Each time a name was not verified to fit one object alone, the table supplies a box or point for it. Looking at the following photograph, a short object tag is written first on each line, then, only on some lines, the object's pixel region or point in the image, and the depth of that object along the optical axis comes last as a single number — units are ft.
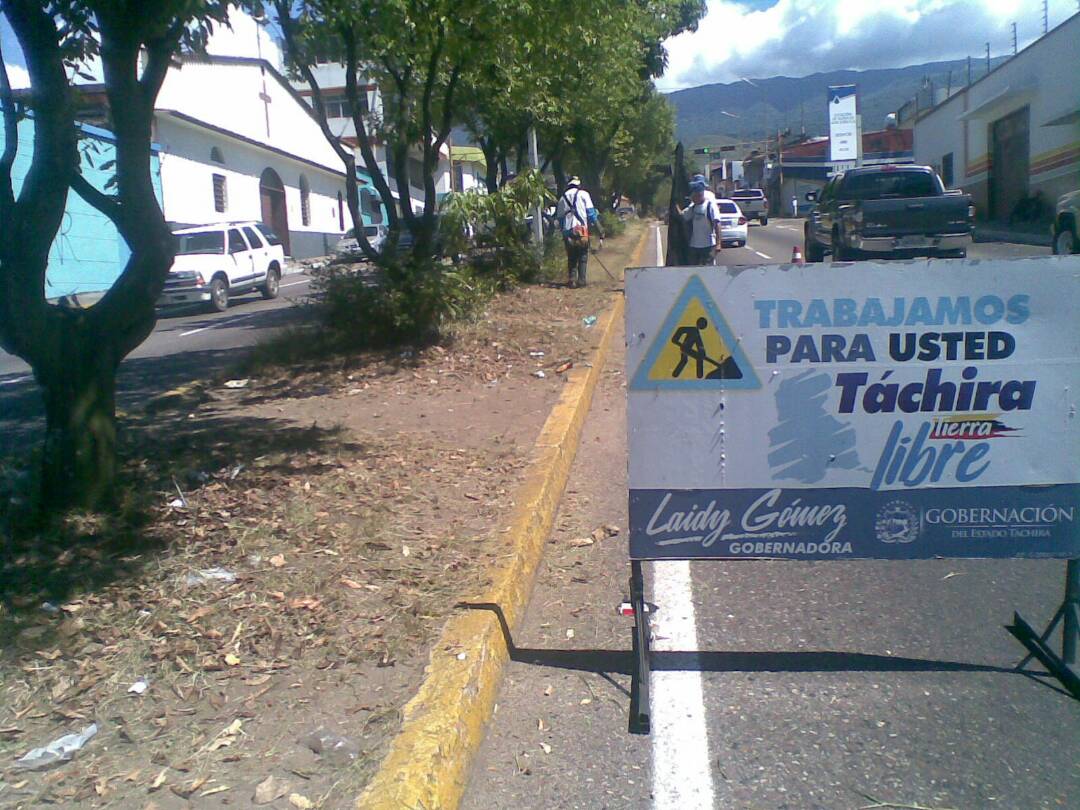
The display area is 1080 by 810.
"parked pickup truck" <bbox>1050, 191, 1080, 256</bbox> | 55.57
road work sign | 14.15
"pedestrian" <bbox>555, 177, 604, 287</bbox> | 56.65
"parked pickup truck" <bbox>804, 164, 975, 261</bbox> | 55.31
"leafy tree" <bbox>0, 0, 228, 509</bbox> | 17.95
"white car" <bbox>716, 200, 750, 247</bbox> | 102.01
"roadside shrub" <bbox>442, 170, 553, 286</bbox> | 41.34
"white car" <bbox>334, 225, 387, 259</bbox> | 102.21
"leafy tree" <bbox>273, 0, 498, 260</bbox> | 31.65
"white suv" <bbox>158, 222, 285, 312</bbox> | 69.77
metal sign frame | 14.15
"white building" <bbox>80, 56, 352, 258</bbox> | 107.96
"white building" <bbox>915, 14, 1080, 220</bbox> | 113.70
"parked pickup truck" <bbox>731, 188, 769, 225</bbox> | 163.94
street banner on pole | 146.82
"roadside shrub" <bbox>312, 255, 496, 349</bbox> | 36.76
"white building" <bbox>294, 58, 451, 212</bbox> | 171.83
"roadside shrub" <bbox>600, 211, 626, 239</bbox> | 119.96
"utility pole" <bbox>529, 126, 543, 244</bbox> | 70.17
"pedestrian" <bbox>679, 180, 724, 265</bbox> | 43.42
